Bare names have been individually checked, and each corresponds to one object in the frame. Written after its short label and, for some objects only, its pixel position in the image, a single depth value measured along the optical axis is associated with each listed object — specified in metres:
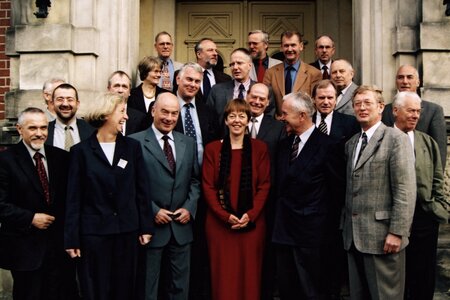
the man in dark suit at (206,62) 6.53
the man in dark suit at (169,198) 5.10
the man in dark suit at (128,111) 5.66
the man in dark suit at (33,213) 4.71
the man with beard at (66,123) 5.24
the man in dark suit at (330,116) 5.43
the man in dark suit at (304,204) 5.00
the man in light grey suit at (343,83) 5.96
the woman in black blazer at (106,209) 4.70
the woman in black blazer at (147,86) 5.88
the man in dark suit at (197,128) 5.62
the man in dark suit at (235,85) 5.97
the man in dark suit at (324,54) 6.66
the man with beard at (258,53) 6.64
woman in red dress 5.16
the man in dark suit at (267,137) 5.35
